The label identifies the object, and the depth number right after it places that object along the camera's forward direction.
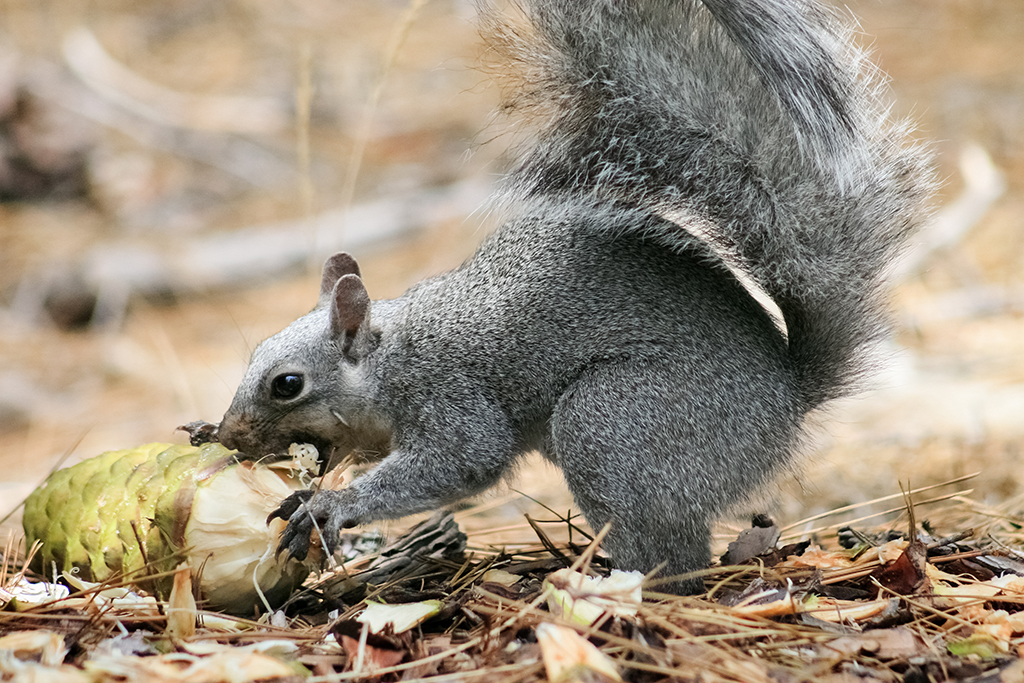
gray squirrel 3.53
